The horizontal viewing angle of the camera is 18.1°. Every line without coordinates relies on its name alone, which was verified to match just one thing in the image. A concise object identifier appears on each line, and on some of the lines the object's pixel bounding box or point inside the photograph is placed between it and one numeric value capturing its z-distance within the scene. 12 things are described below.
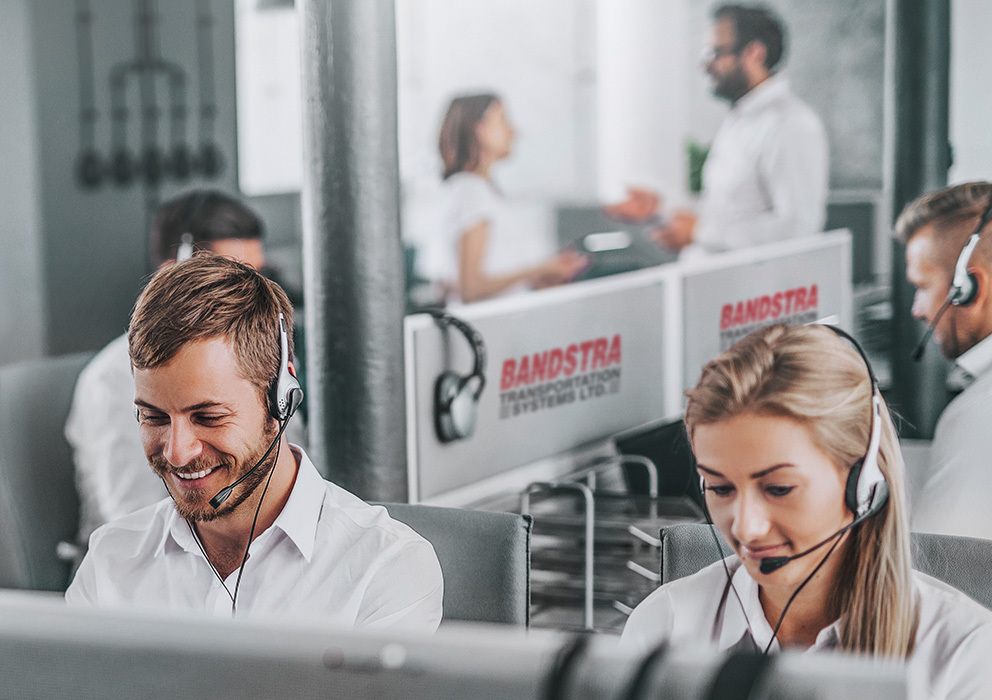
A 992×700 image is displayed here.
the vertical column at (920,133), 6.25
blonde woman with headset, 3.96
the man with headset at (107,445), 5.32
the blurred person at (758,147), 6.70
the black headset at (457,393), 5.08
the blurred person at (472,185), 7.39
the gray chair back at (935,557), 4.22
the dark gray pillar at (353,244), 4.91
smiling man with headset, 4.18
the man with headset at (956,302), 4.61
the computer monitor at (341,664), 1.91
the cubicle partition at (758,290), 5.83
